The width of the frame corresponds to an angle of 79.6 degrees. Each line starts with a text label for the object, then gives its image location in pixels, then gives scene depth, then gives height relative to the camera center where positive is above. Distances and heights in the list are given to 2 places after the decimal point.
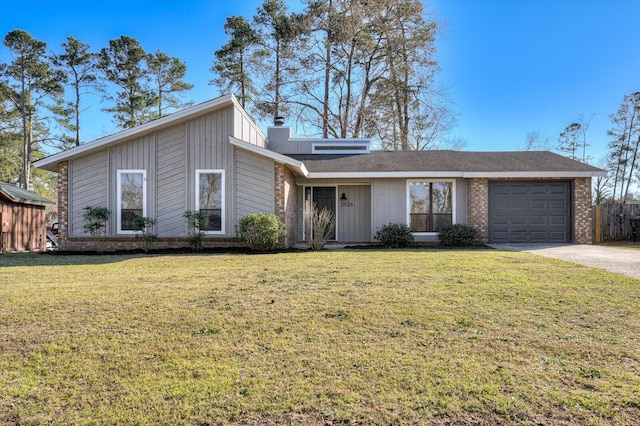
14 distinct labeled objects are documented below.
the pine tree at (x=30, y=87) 22.70 +8.25
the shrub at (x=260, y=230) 10.30 -0.26
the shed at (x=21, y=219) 13.87 +0.07
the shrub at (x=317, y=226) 11.25 -0.17
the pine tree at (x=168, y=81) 26.00 +9.54
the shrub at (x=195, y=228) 10.90 -0.22
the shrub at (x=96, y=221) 10.78 -0.01
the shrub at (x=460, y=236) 12.17 -0.51
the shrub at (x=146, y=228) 10.76 -0.22
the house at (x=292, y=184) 11.30 +1.18
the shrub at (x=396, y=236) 12.23 -0.52
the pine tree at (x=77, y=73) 24.56 +9.64
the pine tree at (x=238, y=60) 23.38 +9.91
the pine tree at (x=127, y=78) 25.00 +9.45
